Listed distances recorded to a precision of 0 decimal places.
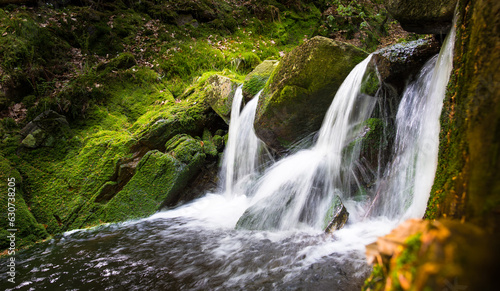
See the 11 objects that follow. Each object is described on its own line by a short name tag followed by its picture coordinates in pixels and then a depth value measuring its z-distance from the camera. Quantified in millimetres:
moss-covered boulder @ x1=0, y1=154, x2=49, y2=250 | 4258
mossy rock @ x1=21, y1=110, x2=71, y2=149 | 6021
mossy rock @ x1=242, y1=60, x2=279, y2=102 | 6250
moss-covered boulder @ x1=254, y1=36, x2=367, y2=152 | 4273
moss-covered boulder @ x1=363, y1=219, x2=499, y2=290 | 646
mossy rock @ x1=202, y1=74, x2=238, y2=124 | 6707
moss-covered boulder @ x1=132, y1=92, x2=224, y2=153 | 6164
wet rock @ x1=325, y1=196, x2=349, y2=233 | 3334
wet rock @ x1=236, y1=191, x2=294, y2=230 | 3826
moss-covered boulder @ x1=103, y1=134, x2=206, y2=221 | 5156
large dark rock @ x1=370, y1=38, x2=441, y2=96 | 3650
